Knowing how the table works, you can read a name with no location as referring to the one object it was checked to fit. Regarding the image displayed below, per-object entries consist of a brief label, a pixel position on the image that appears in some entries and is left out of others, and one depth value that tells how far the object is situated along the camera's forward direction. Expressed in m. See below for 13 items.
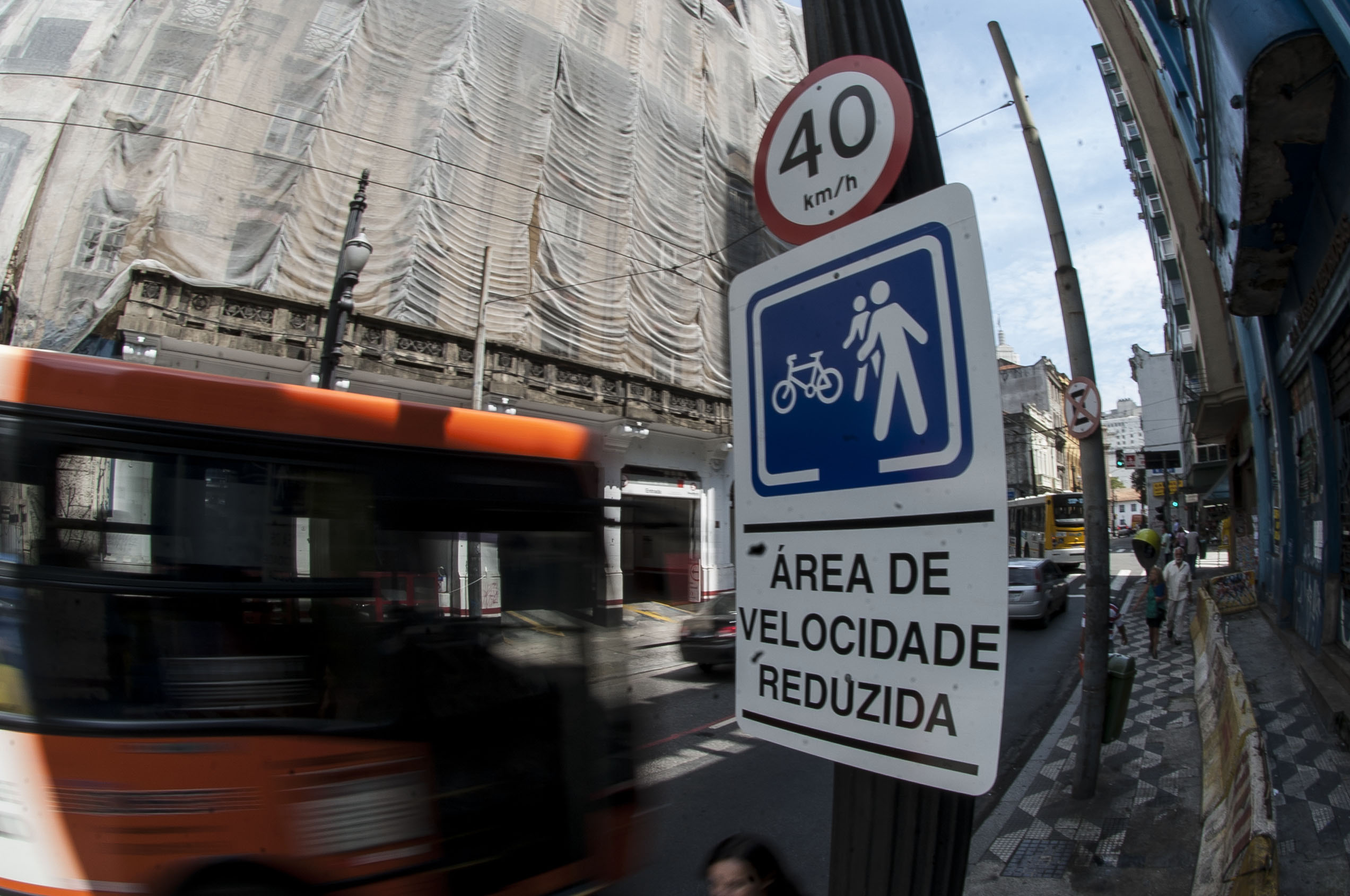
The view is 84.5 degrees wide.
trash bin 5.67
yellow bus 30.02
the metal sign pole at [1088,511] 5.61
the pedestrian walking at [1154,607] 11.04
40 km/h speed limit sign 1.57
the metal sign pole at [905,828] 1.50
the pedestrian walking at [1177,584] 11.40
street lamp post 8.35
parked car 10.57
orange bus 3.11
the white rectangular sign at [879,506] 1.21
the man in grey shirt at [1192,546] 21.67
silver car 14.85
